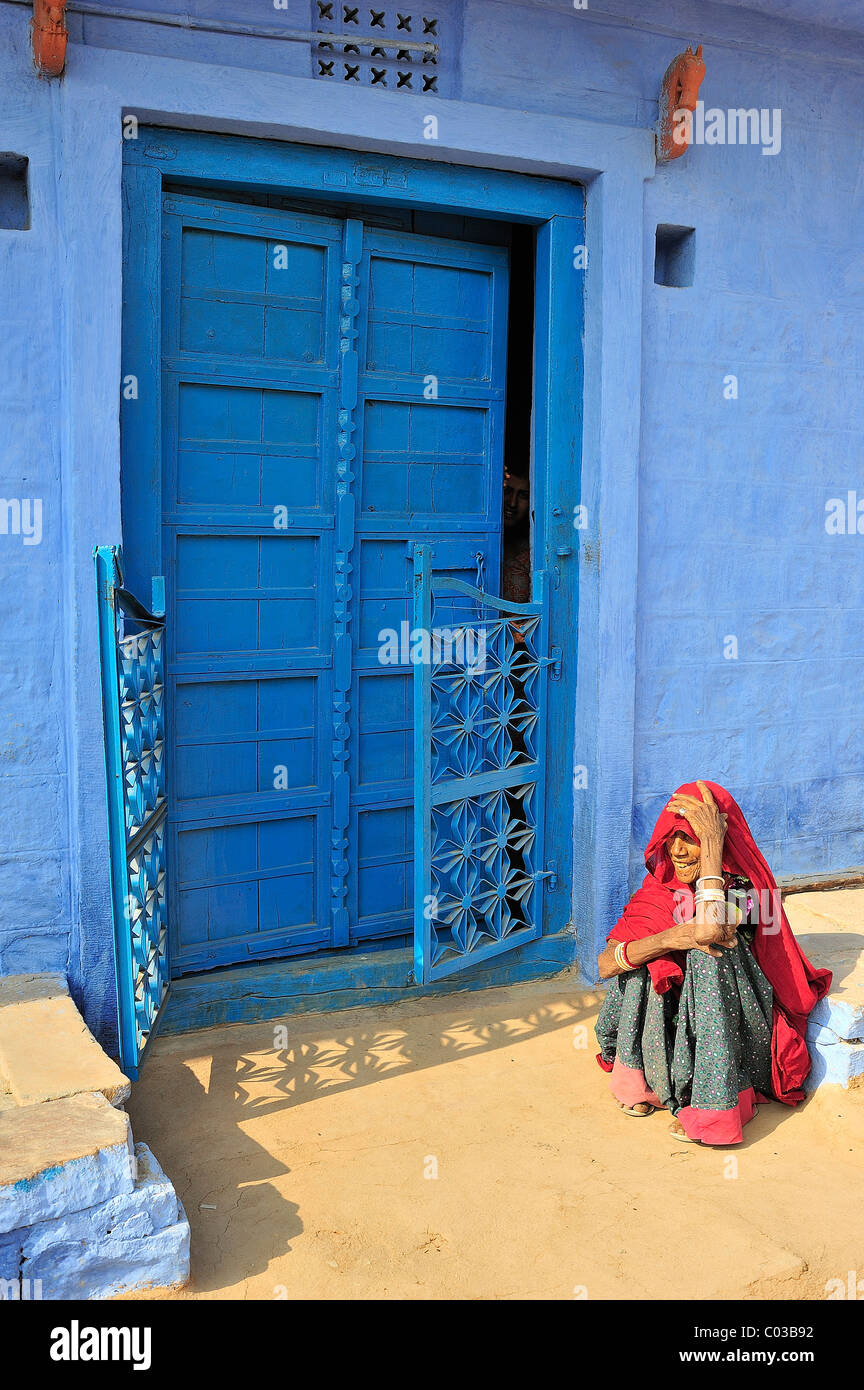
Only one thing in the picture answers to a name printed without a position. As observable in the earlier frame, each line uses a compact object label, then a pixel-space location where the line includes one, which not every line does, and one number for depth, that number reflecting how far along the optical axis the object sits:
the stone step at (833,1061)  3.54
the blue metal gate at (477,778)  3.89
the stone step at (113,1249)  2.58
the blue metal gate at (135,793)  3.05
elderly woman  3.32
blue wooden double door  3.93
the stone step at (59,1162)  2.52
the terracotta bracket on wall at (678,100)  4.08
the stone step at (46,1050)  2.96
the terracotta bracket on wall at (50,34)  3.24
